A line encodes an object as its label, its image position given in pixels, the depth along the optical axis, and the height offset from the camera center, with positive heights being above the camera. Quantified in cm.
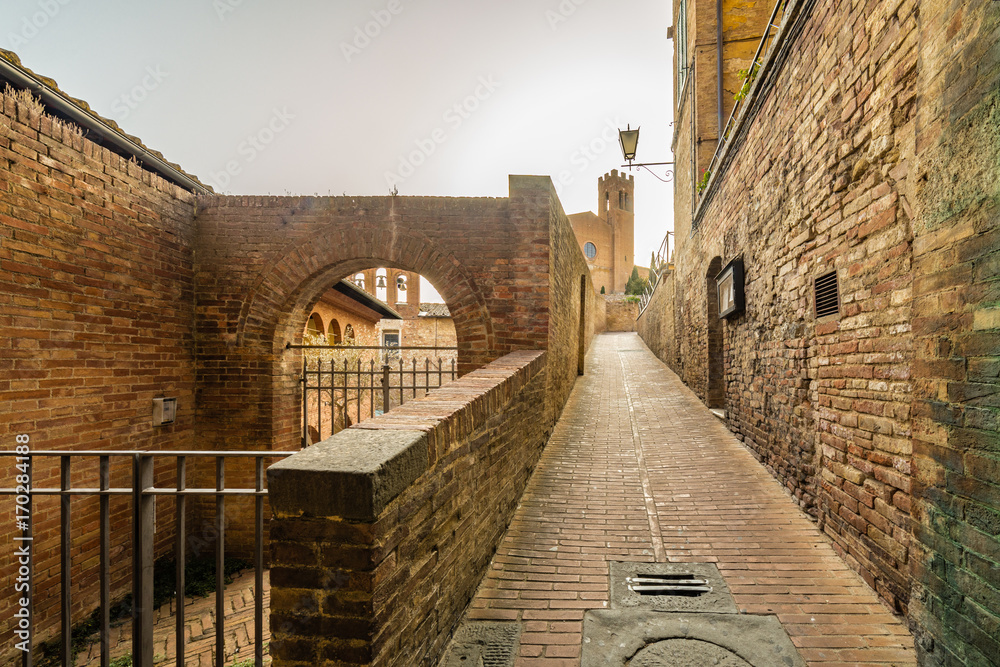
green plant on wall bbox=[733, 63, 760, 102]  571 +335
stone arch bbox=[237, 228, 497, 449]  606 +89
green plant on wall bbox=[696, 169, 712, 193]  825 +306
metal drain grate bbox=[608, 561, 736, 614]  287 -157
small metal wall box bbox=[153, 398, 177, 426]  546 -72
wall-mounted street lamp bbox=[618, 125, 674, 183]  1069 +478
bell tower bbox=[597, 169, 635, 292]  4647 +1335
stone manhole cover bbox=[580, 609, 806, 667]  239 -160
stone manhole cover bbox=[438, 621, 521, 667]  242 -162
